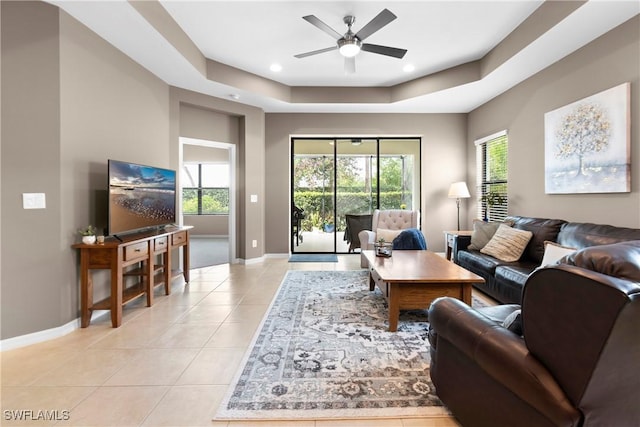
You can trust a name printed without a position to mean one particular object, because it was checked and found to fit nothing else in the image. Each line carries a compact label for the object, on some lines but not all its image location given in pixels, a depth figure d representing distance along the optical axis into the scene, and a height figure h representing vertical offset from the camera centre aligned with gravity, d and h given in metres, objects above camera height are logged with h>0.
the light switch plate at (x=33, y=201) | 2.47 +0.09
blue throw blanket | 4.08 -0.45
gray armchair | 5.18 -0.20
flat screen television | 2.94 +0.15
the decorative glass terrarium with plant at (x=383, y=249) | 3.46 -0.48
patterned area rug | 1.68 -1.10
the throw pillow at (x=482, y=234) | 4.02 -0.36
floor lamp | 5.39 +0.32
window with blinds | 4.86 +0.55
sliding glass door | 6.23 +0.58
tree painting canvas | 2.79 +0.66
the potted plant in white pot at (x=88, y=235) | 2.72 -0.23
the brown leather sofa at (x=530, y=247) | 2.64 -0.45
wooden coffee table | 2.52 -0.69
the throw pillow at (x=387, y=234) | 4.87 -0.42
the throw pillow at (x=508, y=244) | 3.40 -0.43
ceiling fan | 2.99 +1.84
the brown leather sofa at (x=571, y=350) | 0.89 -0.50
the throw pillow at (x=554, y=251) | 2.69 -0.41
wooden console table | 2.71 -0.53
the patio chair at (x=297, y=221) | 6.24 -0.25
